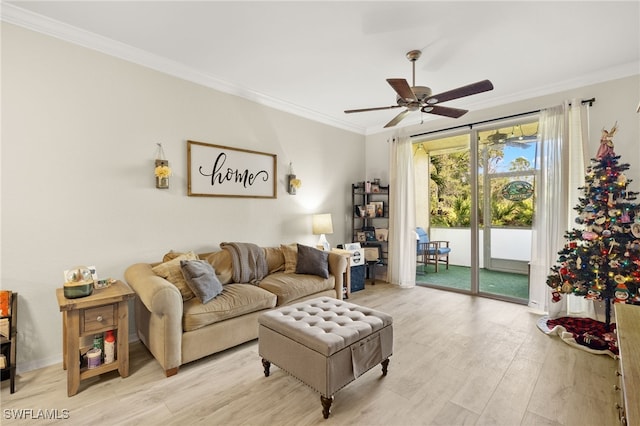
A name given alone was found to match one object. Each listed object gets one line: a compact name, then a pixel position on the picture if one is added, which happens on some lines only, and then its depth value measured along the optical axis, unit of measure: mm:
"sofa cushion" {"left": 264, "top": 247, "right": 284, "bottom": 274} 3796
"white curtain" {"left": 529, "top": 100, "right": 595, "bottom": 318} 3463
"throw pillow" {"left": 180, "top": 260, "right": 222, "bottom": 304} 2584
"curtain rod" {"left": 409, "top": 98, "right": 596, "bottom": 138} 3443
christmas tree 2746
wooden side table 2068
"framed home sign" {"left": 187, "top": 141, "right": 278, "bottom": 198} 3395
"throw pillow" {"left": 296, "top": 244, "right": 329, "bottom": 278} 3705
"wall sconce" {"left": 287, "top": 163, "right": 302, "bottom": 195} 4348
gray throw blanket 3256
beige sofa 2293
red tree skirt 2662
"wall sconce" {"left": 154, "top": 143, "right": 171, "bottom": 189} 3041
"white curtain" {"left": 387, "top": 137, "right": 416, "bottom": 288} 4969
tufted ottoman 1873
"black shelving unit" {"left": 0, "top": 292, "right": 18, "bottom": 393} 2102
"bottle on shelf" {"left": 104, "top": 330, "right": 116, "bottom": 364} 2289
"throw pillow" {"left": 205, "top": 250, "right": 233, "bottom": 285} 3162
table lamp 4480
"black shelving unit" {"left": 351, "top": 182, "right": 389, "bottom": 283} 5336
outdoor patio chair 5258
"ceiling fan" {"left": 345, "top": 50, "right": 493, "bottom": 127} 2420
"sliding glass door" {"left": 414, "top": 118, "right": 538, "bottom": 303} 4156
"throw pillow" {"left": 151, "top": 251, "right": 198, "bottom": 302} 2646
